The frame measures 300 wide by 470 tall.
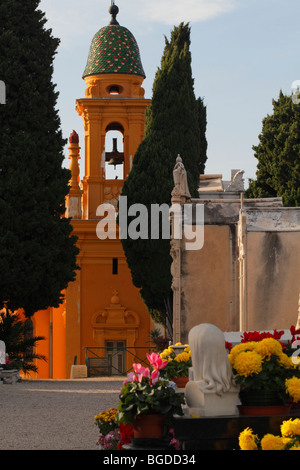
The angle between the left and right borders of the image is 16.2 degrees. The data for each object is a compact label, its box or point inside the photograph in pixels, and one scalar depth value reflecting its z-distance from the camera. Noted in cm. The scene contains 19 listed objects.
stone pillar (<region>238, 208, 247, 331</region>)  2553
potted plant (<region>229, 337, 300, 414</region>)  1098
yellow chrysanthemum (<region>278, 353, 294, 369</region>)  1116
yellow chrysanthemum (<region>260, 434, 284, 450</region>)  999
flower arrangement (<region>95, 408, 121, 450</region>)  1229
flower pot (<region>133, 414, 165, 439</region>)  1105
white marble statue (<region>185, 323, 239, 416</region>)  1091
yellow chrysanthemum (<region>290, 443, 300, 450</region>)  974
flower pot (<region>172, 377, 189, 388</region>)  1425
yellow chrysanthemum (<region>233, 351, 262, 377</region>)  1095
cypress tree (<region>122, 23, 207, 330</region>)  3584
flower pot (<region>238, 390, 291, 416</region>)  1101
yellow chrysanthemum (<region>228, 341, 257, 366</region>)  1126
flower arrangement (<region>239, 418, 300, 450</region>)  995
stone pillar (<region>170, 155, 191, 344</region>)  2783
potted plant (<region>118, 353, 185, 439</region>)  1098
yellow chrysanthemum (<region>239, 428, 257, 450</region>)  1019
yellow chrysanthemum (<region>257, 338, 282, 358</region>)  1115
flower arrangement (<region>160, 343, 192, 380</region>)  1423
